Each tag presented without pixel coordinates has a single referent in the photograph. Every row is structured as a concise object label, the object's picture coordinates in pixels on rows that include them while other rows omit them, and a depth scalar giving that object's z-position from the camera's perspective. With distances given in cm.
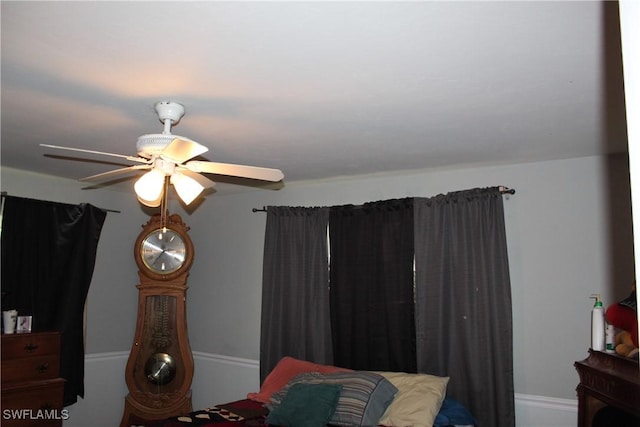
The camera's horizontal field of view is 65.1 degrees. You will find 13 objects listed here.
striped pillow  307
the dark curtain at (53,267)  413
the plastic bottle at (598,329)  279
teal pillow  301
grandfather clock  442
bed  306
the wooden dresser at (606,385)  235
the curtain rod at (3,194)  403
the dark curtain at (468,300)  347
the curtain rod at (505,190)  363
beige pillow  308
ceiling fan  234
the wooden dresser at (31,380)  360
